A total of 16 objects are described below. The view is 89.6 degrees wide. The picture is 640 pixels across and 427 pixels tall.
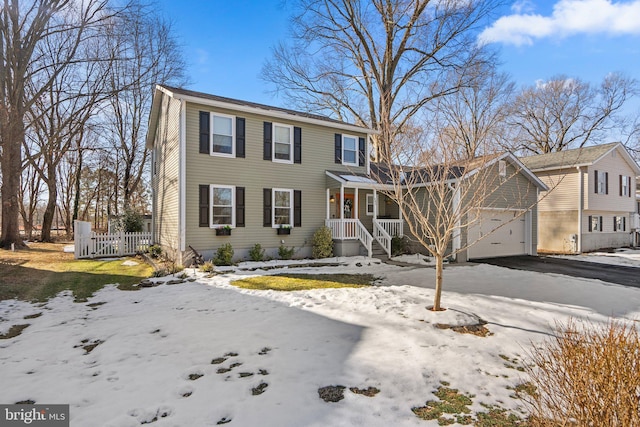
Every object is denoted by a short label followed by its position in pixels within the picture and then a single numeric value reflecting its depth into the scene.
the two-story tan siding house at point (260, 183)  11.38
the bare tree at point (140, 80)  22.17
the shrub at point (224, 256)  11.18
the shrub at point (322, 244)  13.12
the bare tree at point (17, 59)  15.59
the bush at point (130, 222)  16.36
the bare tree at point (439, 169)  5.54
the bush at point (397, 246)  14.27
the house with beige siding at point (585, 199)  18.44
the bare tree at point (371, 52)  20.56
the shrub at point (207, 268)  9.98
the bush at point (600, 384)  1.92
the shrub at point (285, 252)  12.66
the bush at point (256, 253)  12.08
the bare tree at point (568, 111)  25.88
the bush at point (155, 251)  13.34
